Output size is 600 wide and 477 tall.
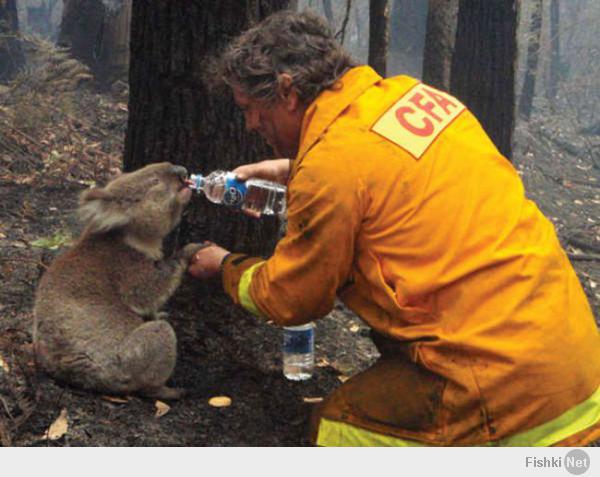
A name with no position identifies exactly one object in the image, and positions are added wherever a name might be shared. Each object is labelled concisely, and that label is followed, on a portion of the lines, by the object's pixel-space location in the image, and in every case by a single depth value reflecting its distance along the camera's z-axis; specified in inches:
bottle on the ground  180.1
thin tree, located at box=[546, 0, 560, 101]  928.5
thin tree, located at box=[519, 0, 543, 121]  692.7
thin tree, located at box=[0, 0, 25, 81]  483.4
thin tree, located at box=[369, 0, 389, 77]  289.6
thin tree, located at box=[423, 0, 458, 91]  356.5
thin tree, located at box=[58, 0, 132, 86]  439.2
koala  149.4
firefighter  121.7
